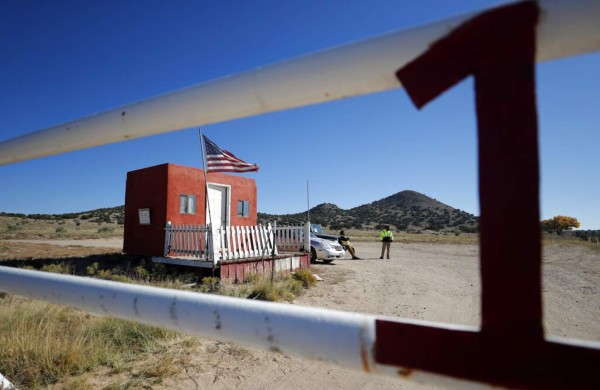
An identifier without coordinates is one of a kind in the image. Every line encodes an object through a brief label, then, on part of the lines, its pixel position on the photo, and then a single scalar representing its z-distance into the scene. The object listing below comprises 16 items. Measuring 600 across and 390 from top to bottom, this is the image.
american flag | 9.99
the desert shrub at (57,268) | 10.45
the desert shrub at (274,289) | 8.21
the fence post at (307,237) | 14.41
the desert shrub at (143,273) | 10.44
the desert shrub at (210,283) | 9.06
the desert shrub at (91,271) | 10.56
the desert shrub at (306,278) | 10.48
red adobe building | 13.57
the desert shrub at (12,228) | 42.17
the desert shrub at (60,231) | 40.41
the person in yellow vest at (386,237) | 19.45
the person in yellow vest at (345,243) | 19.25
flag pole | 9.98
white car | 16.92
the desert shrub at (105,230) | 44.15
